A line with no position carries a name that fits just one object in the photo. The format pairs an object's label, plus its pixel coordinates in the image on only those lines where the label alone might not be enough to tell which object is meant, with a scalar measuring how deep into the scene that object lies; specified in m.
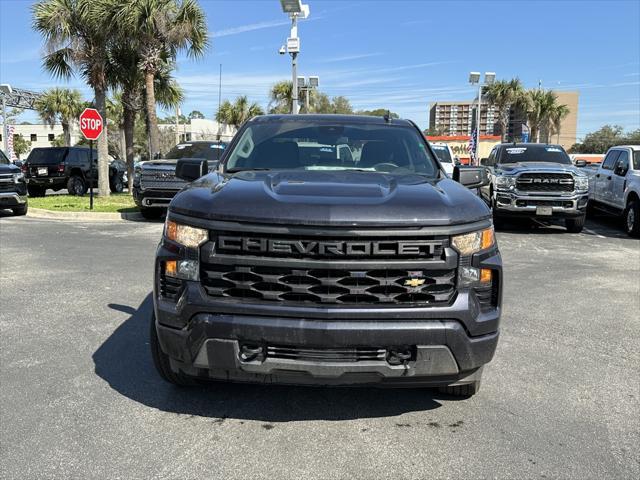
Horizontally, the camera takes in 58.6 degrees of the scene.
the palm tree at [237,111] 58.62
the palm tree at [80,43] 16.86
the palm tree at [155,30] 16.95
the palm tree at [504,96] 48.91
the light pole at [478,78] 28.81
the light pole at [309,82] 26.86
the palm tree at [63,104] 56.81
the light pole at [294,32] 17.08
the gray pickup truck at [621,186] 11.75
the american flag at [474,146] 32.47
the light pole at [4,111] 34.81
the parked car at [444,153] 15.84
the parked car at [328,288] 2.92
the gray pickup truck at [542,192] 11.84
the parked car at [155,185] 12.93
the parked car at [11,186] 13.79
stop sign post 14.98
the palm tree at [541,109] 52.06
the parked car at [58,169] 19.69
